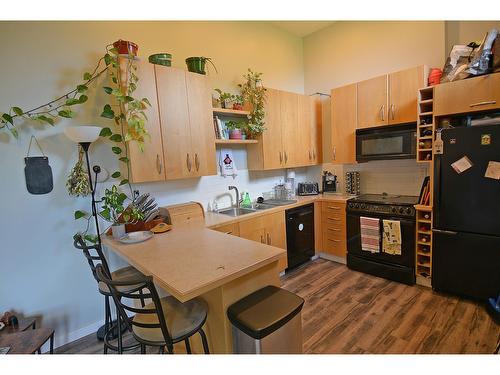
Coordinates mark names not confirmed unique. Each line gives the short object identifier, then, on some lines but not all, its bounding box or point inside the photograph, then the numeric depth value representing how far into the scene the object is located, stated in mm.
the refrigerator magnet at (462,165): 2295
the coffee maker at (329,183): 3854
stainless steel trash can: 1310
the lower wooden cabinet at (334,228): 3346
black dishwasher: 3232
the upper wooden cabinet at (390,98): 2773
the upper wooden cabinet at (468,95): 2234
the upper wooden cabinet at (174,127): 2238
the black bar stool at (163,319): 1226
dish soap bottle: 3352
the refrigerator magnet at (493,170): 2152
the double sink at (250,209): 3129
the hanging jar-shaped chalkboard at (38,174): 1982
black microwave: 2809
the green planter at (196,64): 2572
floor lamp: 1876
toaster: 3861
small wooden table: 1596
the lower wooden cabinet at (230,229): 2520
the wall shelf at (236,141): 2836
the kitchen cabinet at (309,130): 3627
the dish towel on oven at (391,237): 2821
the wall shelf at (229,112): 2849
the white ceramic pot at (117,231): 2135
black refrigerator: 2213
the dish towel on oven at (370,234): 2977
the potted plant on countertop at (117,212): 2135
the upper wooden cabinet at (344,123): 3285
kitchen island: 1304
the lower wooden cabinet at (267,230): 2770
